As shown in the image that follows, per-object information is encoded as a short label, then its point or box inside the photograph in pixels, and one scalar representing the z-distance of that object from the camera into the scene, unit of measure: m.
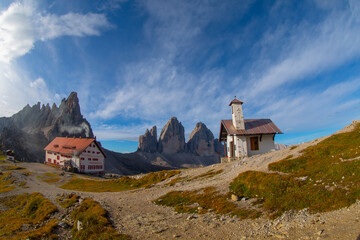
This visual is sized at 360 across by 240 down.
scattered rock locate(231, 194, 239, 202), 15.68
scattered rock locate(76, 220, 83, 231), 14.38
